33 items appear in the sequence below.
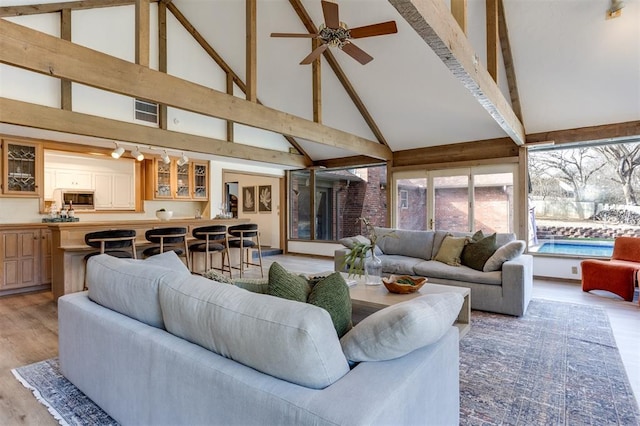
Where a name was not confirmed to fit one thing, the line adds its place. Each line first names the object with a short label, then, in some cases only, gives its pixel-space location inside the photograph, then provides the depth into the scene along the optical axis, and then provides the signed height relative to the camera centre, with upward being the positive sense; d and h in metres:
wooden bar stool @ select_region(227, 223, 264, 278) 5.61 -0.38
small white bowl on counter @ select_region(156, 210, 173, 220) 5.75 -0.02
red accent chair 4.23 -0.76
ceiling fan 3.14 +1.80
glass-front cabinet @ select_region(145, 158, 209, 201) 6.67 +0.67
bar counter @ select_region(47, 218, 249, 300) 4.25 -0.50
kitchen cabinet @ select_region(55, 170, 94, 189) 5.87 +0.61
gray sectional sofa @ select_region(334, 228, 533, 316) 3.67 -0.70
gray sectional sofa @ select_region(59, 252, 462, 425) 1.08 -0.56
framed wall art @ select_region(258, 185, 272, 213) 9.34 +0.41
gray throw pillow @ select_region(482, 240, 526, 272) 3.86 -0.49
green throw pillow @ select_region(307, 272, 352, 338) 1.50 -0.39
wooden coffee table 2.67 -0.69
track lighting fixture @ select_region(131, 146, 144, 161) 5.65 +0.98
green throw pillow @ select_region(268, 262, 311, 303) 1.58 -0.34
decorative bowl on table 2.85 -0.61
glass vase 3.26 -0.57
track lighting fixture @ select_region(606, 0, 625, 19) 3.45 +2.08
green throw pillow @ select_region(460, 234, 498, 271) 4.12 -0.49
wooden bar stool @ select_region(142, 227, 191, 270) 4.60 -0.37
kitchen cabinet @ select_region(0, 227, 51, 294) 4.65 -0.61
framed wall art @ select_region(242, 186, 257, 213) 9.73 +0.40
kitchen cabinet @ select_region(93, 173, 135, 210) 6.24 +0.42
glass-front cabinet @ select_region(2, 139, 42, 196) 4.81 +0.67
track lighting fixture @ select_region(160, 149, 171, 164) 5.97 +0.96
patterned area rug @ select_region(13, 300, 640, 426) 1.94 -1.15
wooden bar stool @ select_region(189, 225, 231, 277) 5.15 -0.40
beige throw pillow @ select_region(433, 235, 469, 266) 4.39 -0.50
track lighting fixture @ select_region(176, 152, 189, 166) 6.23 +0.98
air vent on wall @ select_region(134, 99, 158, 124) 5.62 +1.71
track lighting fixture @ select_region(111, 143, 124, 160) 5.34 +0.96
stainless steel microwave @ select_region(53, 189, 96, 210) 5.82 +0.27
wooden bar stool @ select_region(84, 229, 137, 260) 4.04 -0.34
